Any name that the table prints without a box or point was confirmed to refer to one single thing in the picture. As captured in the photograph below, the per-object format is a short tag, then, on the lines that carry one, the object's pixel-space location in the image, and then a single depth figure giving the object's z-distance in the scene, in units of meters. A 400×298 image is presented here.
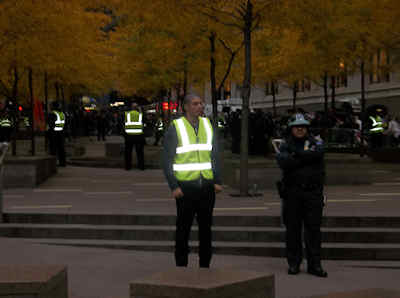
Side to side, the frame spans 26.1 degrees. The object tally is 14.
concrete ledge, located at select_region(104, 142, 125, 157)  28.87
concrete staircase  11.34
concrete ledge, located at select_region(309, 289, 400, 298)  6.01
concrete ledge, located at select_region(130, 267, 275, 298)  5.96
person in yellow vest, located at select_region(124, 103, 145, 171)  22.39
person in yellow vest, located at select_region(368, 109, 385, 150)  30.16
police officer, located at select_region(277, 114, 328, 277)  9.75
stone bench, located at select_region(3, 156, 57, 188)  17.41
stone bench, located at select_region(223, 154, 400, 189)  17.03
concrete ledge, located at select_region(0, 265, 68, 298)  6.28
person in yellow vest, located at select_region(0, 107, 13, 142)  39.31
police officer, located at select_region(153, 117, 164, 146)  38.05
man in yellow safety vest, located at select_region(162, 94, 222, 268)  8.61
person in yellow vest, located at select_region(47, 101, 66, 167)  23.47
